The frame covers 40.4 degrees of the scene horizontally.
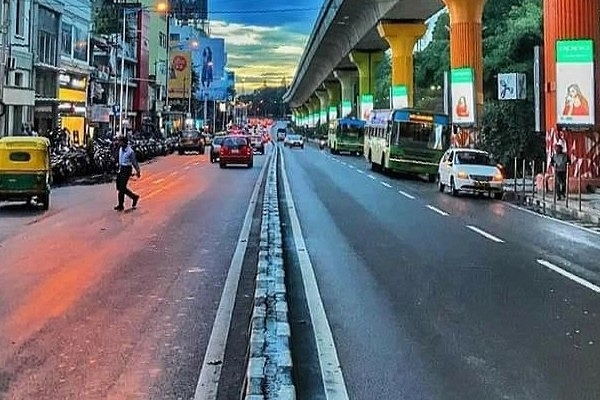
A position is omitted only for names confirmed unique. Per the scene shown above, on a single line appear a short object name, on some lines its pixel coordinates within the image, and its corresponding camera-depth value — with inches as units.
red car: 1815.9
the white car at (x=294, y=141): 3784.5
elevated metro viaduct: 1080.2
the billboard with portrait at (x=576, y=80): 1056.2
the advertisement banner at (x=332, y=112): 4664.4
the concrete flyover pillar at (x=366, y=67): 3046.3
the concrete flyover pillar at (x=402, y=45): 2202.3
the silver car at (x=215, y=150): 2050.9
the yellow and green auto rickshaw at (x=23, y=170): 794.8
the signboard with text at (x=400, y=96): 2303.2
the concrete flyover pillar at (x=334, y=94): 4608.8
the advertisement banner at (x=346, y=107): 3784.5
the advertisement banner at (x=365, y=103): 3079.0
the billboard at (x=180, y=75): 4197.8
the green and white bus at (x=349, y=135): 2738.7
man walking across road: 818.8
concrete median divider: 220.8
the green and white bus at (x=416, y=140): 1470.2
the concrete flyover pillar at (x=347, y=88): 3740.2
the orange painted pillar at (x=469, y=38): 1545.3
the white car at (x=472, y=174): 1077.8
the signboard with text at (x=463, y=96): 1497.3
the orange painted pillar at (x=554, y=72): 1066.1
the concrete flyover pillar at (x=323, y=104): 5254.4
